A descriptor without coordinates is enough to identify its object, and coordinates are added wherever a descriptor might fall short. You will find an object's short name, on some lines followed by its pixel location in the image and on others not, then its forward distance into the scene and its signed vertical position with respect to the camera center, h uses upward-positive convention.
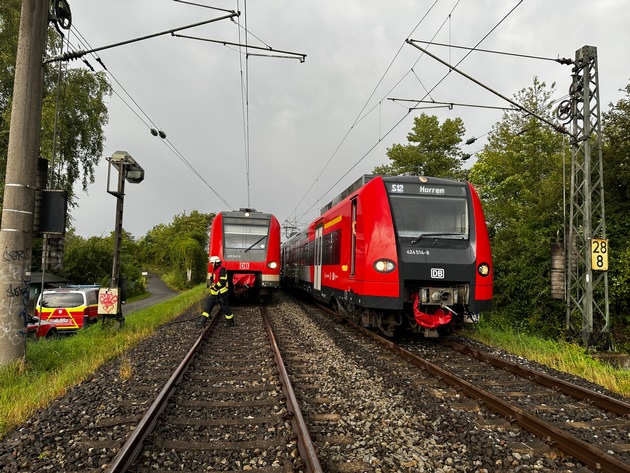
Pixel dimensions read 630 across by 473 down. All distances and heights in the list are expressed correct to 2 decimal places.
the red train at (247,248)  13.98 +0.59
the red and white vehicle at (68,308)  13.15 -1.49
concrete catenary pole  6.20 +1.18
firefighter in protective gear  10.27 -0.60
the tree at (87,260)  32.06 +0.21
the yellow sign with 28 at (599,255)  9.16 +0.37
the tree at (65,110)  18.77 +7.80
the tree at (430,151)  33.84 +9.74
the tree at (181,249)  45.00 +2.04
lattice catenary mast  9.16 +1.62
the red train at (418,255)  7.27 +0.24
